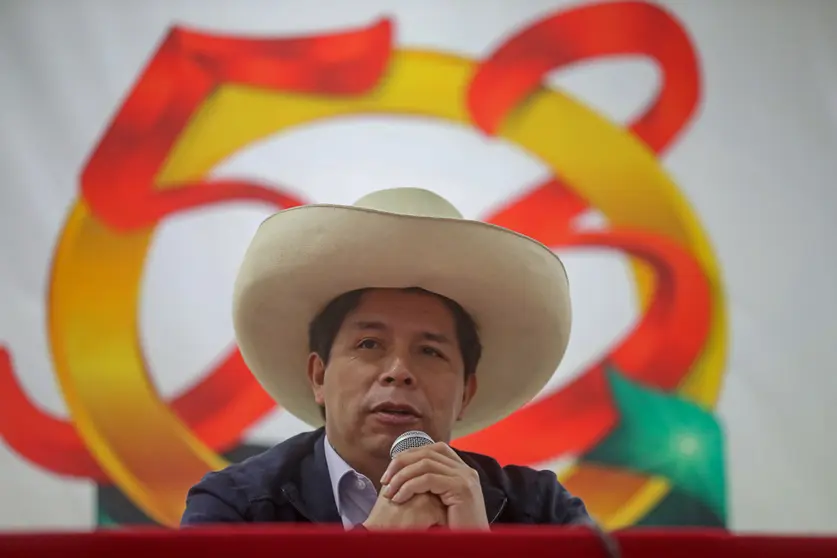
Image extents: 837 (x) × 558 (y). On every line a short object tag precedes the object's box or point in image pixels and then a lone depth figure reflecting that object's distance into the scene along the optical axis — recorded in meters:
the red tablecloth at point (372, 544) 2.35
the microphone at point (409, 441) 2.80
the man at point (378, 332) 2.89
